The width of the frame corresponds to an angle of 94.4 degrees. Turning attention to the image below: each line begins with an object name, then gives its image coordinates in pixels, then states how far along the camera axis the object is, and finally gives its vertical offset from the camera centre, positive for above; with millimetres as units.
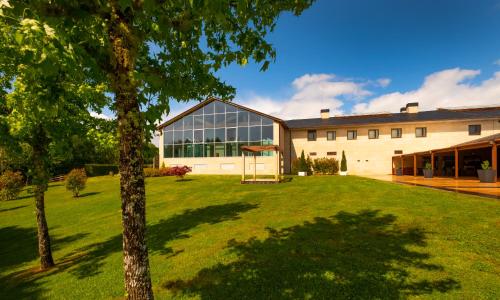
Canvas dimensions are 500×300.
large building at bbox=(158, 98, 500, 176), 28562 +2409
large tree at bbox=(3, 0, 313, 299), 2434 +1288
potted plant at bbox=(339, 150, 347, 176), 28984 -1460
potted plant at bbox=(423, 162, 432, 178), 20828 -1574
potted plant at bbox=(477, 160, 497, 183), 14902 -1363
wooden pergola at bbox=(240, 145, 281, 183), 20833 +575
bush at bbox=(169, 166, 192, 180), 24766 -1529
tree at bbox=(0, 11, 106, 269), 3021 +889
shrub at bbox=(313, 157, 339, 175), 29734 -1474
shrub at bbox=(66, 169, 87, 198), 20562 -2225
